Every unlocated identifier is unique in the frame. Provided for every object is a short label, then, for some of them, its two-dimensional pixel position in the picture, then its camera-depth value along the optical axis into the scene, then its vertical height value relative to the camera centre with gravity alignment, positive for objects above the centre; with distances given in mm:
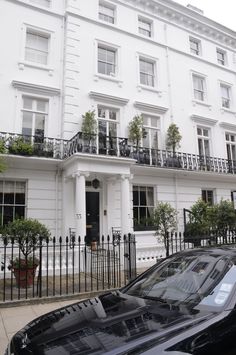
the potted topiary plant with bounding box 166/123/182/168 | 15877 +4832
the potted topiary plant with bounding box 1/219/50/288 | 7688 -210
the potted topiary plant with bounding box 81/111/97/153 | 12766 +4712
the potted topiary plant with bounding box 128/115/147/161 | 14672 +4751
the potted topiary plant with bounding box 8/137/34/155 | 11781 +3349
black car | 2486 -824
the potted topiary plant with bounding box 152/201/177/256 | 10469 +434
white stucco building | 12547 +6175
